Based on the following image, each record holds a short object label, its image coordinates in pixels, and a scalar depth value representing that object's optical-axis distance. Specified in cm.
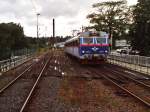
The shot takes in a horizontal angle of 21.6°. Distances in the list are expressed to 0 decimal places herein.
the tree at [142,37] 4598
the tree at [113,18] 8850
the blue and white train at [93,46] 3472
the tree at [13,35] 9131
